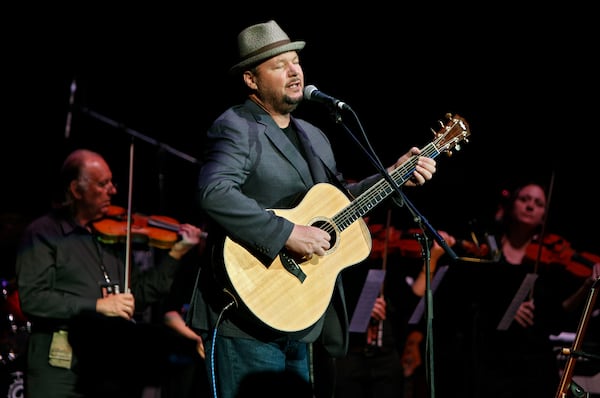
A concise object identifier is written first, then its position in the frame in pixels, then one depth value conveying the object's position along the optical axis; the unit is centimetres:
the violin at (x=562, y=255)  1167
